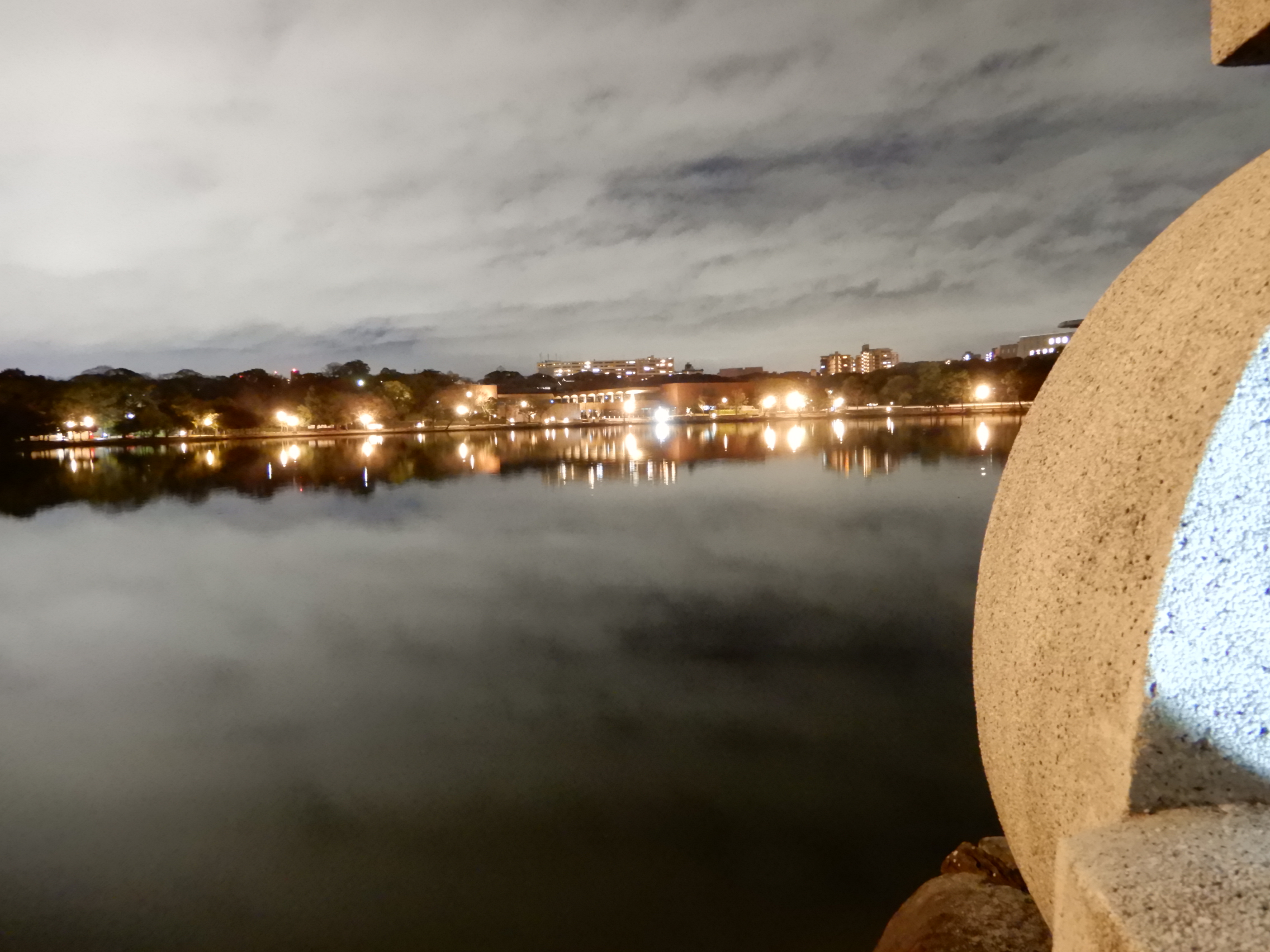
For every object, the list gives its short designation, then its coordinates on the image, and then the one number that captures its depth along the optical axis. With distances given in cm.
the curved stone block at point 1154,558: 178
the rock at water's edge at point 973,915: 287
